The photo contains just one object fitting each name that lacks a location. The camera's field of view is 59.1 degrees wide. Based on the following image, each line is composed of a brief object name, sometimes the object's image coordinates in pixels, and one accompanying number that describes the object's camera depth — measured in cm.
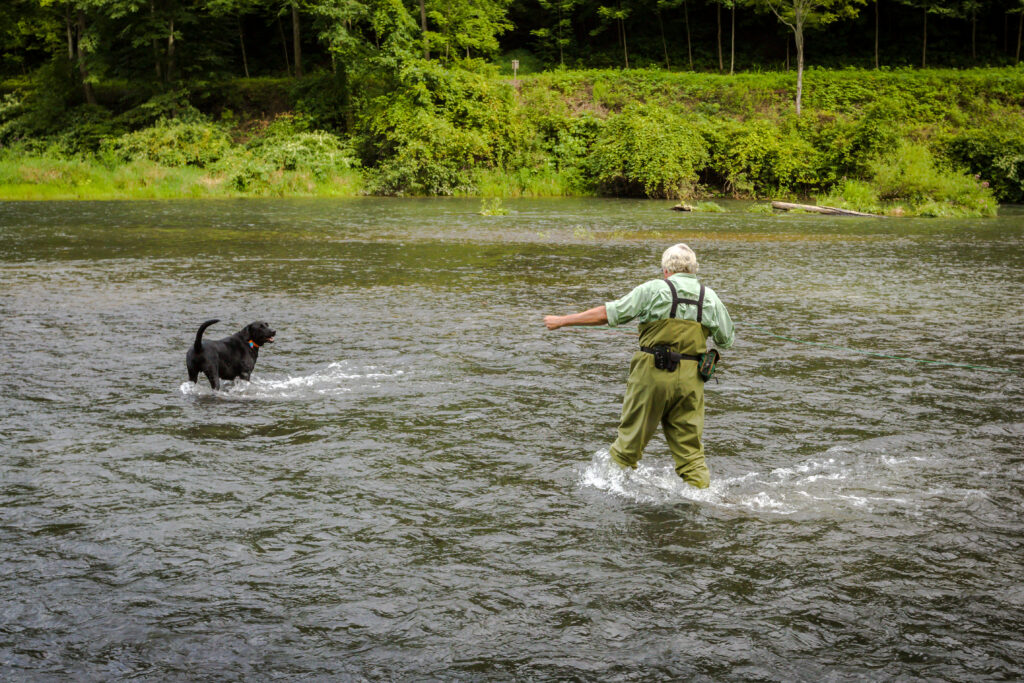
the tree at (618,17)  5859
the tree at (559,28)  6072
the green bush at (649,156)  3869
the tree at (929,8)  5194
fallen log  3138
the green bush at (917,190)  3192
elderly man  640
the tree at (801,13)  4475
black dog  892
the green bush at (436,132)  4194
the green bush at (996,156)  3753
